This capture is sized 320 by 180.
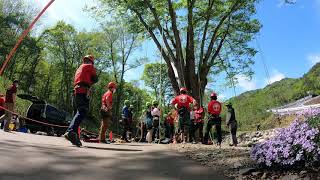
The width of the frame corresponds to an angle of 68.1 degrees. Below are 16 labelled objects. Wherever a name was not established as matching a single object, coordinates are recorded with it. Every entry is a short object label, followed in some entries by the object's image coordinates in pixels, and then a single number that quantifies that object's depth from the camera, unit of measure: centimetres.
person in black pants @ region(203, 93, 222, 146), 750
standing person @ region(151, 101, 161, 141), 868
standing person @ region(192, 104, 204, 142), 910
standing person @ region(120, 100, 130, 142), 841
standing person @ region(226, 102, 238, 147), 807
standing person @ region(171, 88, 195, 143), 687
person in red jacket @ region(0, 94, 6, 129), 915
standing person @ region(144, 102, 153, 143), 883
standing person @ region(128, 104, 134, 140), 883
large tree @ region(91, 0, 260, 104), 1137
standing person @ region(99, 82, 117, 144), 638
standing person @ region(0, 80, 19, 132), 760
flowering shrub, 310
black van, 1095
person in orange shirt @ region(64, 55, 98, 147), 482
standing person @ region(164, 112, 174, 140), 1029
